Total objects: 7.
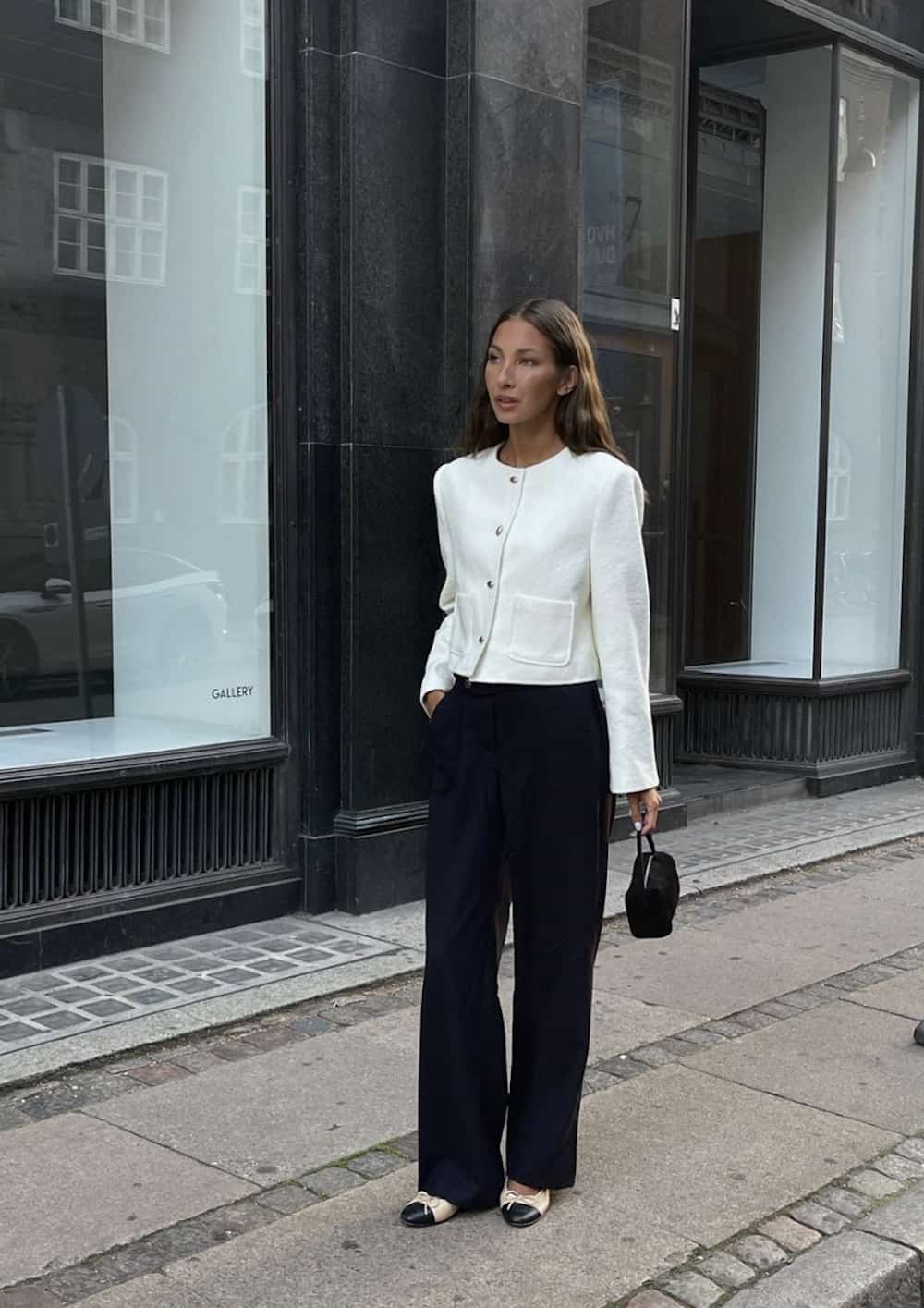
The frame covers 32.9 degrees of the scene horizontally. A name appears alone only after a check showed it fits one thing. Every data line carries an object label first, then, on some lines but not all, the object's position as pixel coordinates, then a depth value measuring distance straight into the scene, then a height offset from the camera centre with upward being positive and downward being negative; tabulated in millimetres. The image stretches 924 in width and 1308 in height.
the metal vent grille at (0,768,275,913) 5605 -1267
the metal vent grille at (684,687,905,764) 9781 -1392
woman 3529 -575
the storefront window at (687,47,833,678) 9977 +943
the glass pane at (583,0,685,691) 7984 +1425
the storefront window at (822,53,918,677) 10016 +926
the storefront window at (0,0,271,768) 6176 +467
